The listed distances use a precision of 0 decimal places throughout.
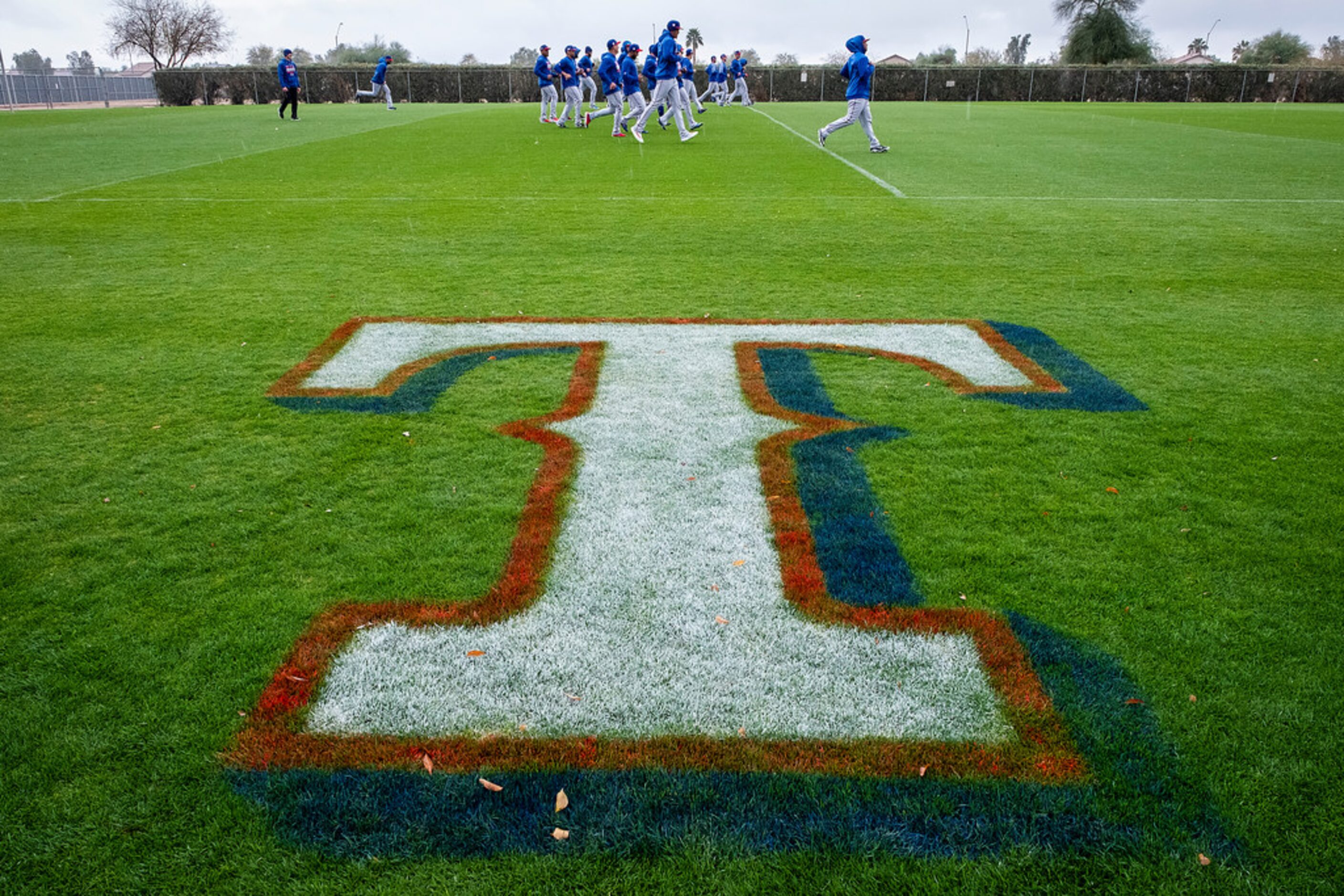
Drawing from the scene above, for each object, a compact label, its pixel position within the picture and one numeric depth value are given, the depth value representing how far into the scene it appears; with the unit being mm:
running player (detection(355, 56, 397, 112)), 36000
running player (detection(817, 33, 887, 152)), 16266
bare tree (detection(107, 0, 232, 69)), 70062
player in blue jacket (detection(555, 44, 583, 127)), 22328
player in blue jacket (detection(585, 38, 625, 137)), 22625
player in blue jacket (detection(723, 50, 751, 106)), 38094
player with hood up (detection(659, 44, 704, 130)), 22797
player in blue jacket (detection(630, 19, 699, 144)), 19016
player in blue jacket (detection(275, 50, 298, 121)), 26875
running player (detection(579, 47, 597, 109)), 28203
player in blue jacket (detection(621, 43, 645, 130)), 21281
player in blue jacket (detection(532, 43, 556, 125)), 24781
